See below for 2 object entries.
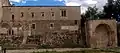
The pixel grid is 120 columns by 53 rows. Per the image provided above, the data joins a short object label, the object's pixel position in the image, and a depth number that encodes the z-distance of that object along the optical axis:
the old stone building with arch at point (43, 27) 20.59
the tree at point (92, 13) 28.17
